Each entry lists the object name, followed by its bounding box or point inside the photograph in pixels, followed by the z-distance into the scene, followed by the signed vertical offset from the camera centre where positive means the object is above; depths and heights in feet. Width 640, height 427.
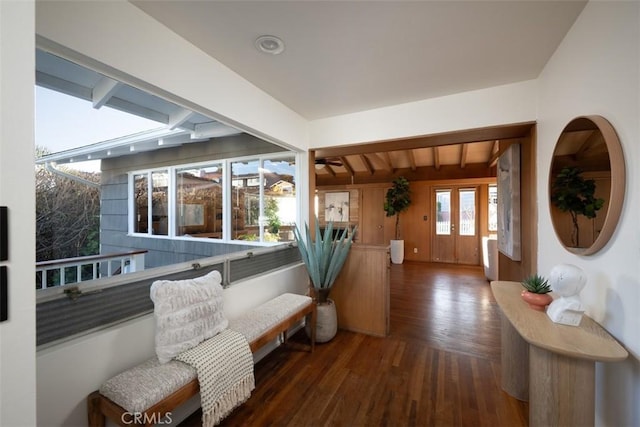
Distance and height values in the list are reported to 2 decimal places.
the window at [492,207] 20.30 +0.41
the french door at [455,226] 21.07 -1.17
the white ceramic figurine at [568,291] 4.24 -1.36
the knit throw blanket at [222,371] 4.58 -3.12
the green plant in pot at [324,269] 8.73 -1.95
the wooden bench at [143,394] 3.76 -2.87
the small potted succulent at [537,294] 4.94 -1.68
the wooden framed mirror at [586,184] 3.91 +0.51
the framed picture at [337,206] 25.57 +0.71
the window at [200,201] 12.50 +0.65
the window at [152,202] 12.59 +0.64
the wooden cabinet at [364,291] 9.20 -2.99
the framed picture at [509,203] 8.79 +0.32
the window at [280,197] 10.73 +0.70
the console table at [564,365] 3.64 -2.43
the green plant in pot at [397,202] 21.72 +0.93
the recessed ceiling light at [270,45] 5.51 +3.85
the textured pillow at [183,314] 4.64 -1.98
